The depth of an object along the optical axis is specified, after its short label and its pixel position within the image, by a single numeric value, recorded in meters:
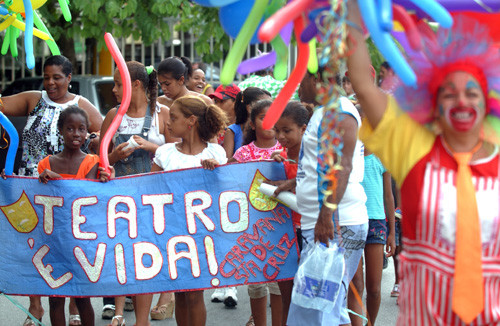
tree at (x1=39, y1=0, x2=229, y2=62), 11.43
